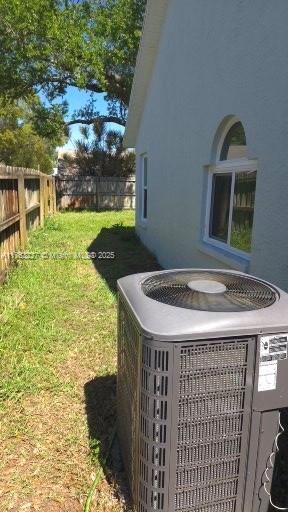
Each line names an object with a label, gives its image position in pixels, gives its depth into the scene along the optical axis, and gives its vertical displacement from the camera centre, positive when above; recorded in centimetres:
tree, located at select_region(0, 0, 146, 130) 1533 +662
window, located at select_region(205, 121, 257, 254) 419 -3
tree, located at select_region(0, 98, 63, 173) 3381 +452
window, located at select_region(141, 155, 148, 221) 981 +20
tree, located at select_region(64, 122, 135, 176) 2227 +225
